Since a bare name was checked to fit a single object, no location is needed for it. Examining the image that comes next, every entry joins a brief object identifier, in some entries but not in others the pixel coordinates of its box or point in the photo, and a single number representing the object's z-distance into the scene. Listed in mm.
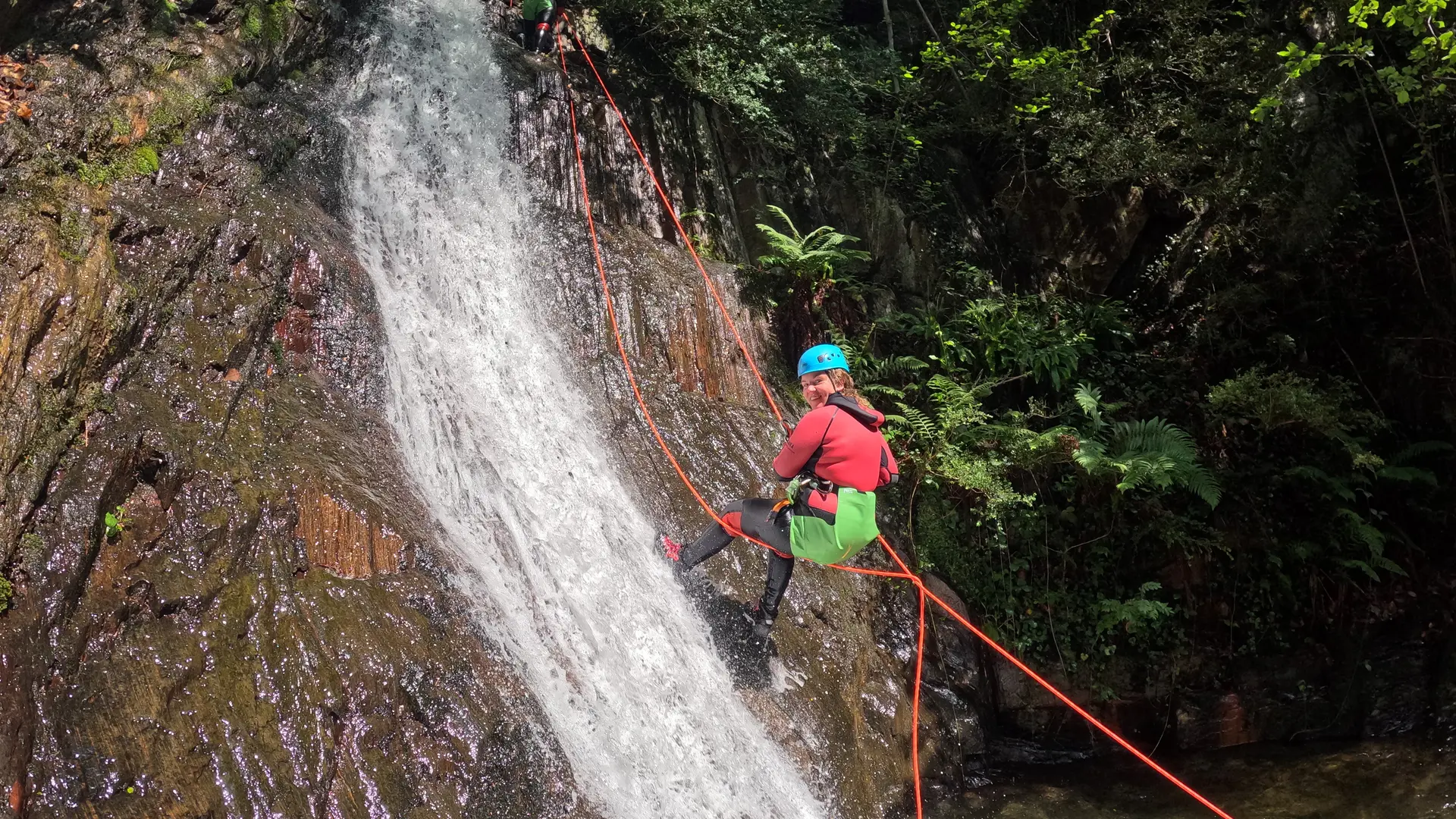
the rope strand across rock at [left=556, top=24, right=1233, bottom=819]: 6020
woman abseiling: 4742
